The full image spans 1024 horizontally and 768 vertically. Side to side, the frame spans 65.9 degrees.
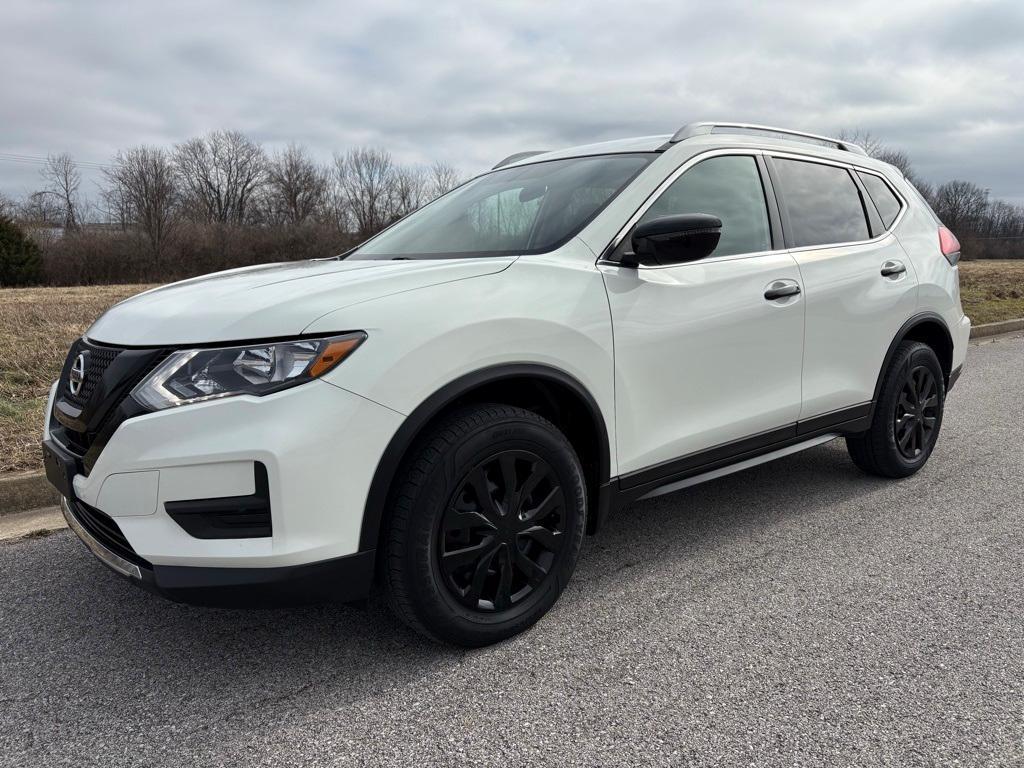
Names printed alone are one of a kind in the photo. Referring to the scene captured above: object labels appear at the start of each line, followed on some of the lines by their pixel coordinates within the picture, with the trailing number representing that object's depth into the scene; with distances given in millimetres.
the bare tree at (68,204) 55425
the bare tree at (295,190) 58406
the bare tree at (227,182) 59906
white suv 2176
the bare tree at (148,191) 47906
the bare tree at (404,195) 57969
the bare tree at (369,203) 57281
